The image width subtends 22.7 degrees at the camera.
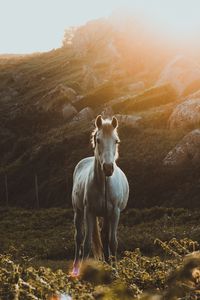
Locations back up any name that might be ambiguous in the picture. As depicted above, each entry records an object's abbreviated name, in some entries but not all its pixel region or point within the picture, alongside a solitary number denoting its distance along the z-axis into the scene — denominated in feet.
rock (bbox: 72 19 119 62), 346.33
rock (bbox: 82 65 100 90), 252.38
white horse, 30.45
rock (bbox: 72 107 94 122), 178.19
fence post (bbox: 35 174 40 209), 115.05
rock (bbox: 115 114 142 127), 140.77
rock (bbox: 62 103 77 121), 192.95
